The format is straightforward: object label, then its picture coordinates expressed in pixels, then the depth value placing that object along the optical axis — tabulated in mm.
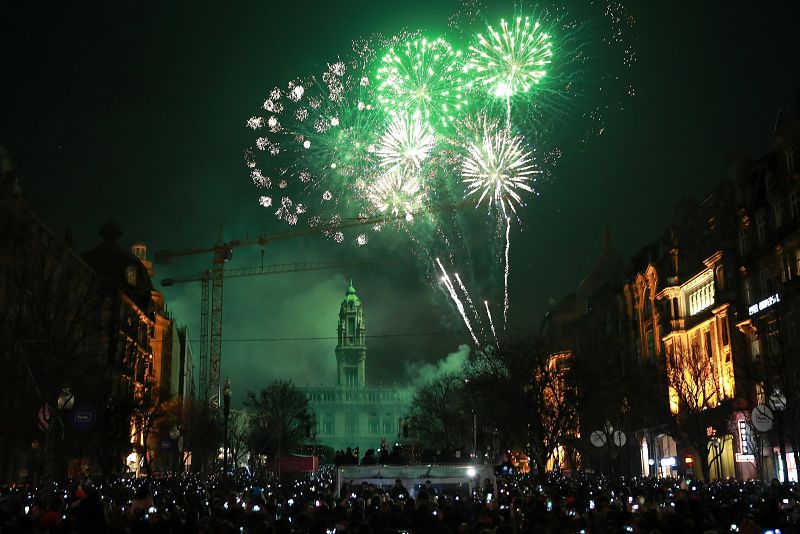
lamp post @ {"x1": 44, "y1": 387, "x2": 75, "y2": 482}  34531
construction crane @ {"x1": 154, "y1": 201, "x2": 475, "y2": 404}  164088
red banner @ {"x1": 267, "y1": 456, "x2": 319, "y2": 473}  77438
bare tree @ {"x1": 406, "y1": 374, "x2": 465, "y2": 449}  119125
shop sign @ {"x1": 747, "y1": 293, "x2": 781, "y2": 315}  53162
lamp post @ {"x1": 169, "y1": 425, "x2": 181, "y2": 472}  57188
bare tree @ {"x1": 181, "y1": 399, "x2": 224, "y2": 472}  99950
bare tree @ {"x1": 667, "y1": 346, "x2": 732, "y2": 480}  57219
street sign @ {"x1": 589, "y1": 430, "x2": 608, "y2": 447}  45444
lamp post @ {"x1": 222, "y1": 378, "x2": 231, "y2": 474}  50488
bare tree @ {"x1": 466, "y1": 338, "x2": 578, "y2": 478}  65812
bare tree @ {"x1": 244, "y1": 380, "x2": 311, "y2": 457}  117625
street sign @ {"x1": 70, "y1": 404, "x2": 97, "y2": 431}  33250
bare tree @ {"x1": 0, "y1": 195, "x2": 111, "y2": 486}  38781
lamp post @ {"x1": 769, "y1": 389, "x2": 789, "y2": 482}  31652
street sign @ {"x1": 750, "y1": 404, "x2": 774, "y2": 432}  28062
